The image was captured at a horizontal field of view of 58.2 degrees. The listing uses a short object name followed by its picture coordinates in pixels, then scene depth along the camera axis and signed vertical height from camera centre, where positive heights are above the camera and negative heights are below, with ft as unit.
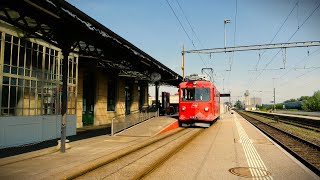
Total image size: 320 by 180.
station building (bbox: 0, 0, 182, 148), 34.35 +6.27
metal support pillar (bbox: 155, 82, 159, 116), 102.12 +4.03
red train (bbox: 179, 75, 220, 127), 72.02 -0.42
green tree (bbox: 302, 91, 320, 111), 275.88 -2.77
